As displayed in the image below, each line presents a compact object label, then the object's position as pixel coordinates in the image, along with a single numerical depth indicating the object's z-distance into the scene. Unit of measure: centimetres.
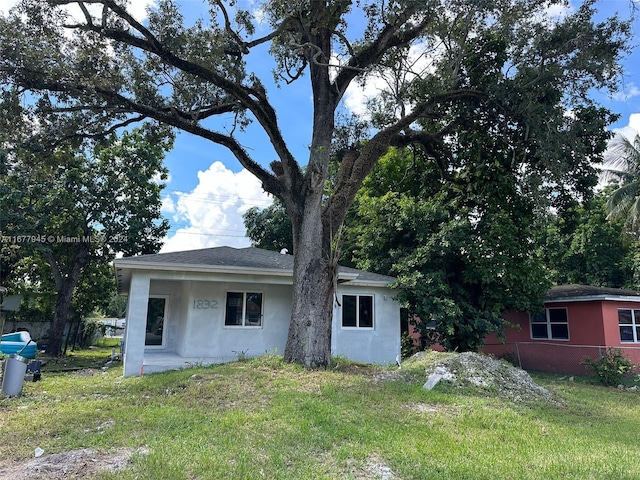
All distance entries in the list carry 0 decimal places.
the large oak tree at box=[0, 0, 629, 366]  1050
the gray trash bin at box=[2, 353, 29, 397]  859
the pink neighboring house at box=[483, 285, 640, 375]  1537
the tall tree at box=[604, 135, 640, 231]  2094
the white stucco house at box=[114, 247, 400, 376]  1161
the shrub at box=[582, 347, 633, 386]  1298
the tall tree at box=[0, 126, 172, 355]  1800
